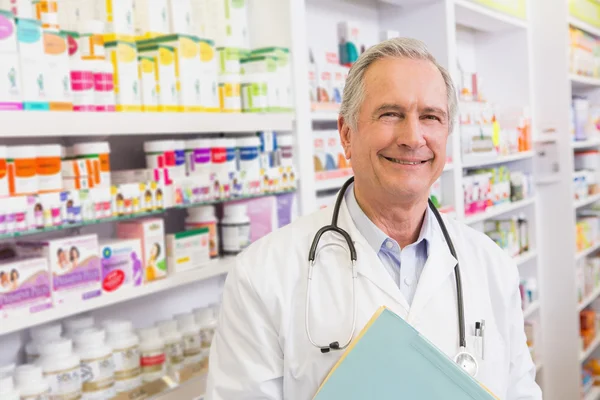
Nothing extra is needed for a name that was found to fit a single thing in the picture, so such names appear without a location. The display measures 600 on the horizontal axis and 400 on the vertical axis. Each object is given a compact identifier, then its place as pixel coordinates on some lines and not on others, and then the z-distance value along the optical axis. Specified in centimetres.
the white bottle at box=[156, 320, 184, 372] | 241
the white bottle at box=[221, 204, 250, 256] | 264
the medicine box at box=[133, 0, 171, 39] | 238
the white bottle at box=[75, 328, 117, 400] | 211
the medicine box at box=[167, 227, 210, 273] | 243
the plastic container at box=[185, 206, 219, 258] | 260
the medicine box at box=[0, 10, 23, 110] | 183
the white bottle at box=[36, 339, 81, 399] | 202
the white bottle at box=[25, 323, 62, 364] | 212
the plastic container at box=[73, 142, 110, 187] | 212
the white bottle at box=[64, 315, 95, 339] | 222
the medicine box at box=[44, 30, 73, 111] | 196
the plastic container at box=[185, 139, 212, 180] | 248
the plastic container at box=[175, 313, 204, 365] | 248
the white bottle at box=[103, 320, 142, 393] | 222
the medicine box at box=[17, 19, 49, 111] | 189
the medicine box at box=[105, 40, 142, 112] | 217
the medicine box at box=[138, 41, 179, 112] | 231
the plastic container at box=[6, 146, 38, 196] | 190
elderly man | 175
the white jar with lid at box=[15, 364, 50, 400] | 194
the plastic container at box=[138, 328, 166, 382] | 232
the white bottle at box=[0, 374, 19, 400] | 187
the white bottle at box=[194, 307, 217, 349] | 256
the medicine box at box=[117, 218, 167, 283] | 231
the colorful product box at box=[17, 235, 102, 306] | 200
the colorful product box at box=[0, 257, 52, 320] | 187
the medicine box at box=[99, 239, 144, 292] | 217
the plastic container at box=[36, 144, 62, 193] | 197
